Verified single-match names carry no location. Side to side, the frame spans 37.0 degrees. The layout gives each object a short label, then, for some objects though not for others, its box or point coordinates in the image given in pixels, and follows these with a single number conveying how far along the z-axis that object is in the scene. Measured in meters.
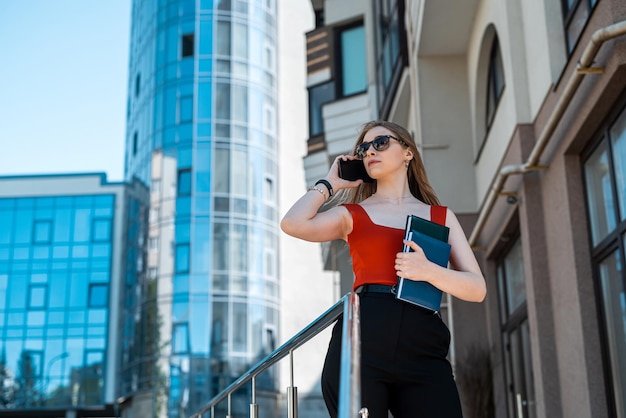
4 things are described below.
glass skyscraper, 35.72
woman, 3.06
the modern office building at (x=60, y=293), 45.22
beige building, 7.06
